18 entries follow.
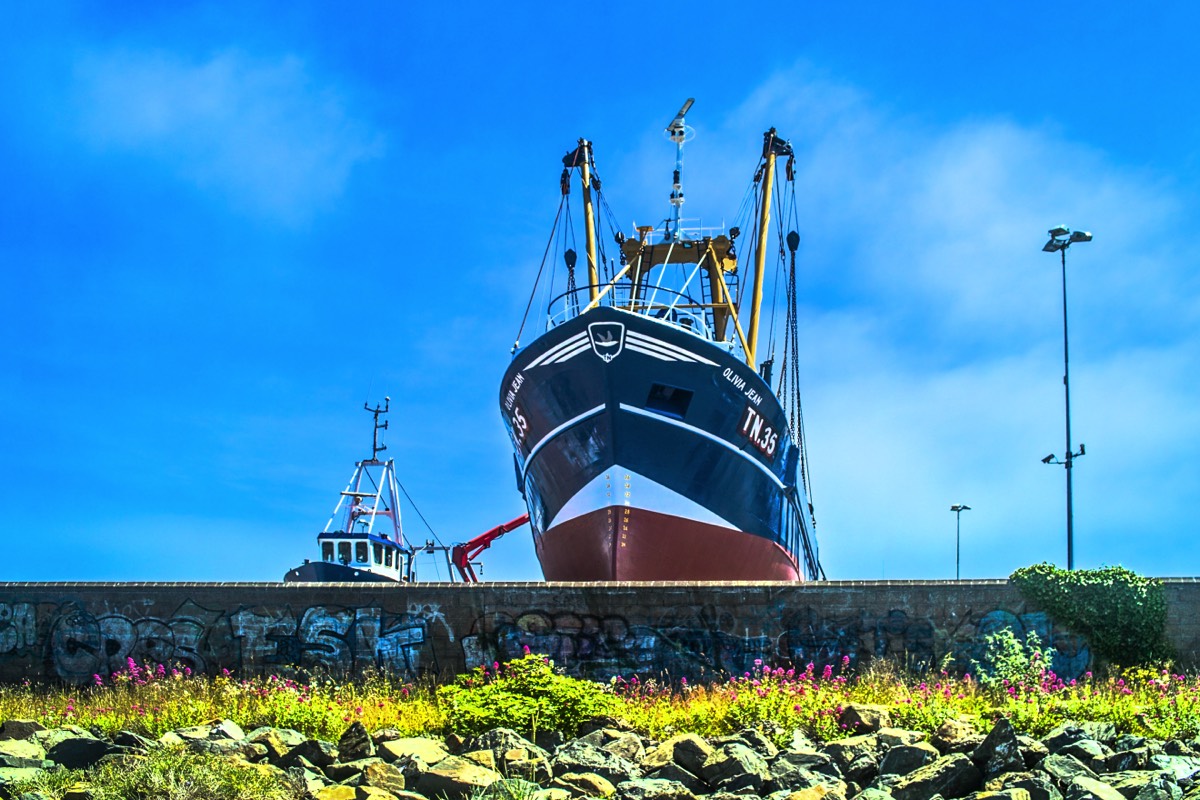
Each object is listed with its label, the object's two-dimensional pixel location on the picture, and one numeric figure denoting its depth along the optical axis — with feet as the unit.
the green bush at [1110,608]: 53.52
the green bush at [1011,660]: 48.67
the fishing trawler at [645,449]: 76.74
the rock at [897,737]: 38.06
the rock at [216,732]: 40.83
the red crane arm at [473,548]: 154.71
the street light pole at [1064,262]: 94.53
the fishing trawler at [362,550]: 120.88
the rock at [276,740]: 37.96
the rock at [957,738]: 37.11
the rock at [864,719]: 41.22
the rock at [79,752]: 38.19
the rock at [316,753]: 37.45
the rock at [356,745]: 38.55
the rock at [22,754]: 37.22
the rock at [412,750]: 37.83
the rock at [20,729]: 43.73
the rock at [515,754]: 35.99
